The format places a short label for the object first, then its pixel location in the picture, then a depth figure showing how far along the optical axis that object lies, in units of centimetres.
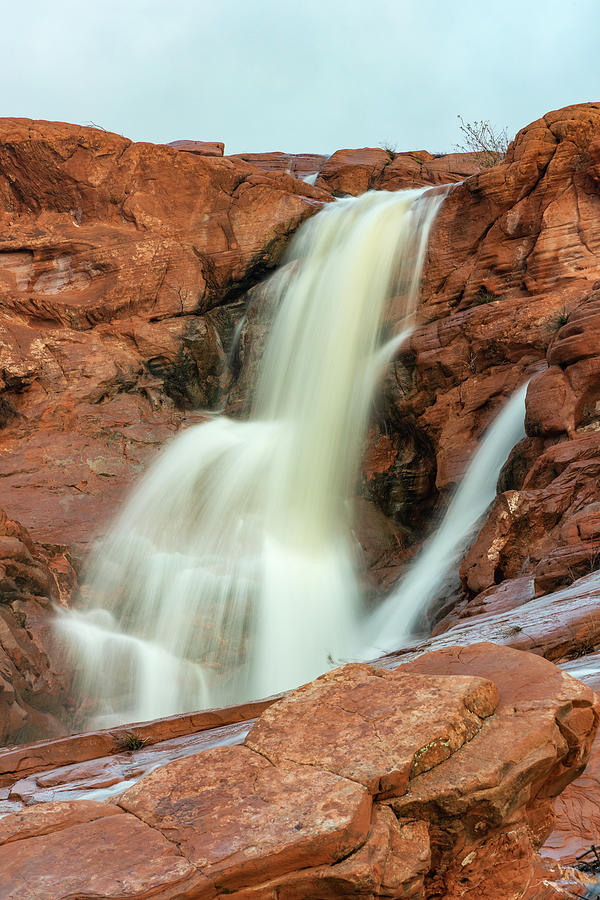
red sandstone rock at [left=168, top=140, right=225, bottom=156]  2814
